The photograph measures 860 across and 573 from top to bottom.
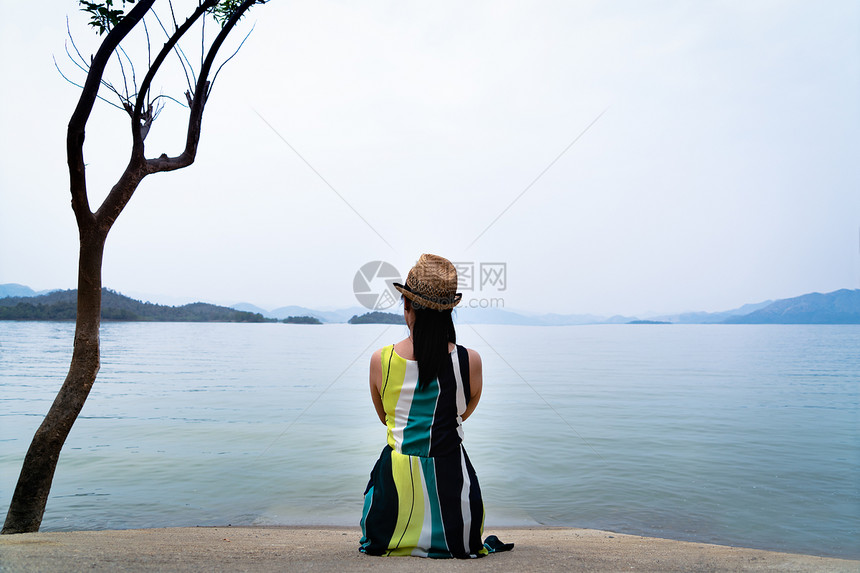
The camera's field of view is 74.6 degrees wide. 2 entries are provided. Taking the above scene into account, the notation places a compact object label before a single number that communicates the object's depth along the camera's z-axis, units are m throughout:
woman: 2.62
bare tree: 3.94
